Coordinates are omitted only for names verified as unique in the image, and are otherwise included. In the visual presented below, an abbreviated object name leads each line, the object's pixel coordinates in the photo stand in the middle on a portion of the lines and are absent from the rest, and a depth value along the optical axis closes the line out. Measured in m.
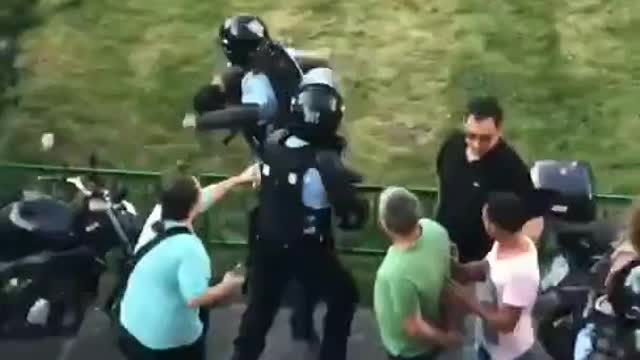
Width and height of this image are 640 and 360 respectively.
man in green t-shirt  7.46
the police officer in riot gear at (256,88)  9.46
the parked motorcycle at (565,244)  8.84
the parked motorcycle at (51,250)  9.47
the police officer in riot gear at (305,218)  8.62
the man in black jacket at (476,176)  8.55
